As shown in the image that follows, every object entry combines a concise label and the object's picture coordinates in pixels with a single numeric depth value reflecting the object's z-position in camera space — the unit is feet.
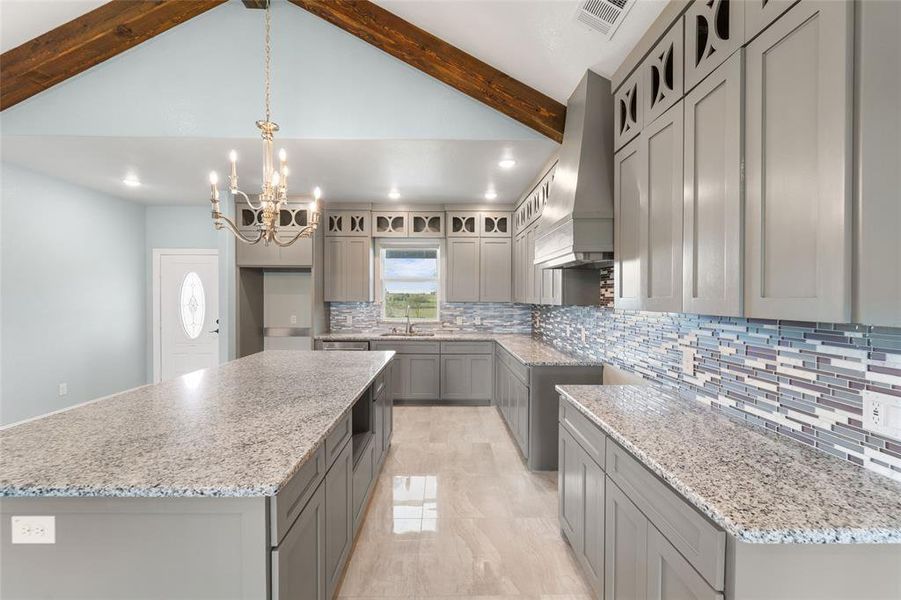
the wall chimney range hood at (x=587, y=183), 7.90
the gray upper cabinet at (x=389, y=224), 18.26
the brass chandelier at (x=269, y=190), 7.66
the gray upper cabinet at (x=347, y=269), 18.06
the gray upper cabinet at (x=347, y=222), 18.06
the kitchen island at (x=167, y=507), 3.73
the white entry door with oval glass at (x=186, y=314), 19.26
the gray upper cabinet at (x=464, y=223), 18.21
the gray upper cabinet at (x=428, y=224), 18.39
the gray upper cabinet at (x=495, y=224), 18.21
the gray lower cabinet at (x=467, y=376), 17.30
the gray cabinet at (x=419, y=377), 17.33
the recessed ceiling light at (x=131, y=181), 14.65
